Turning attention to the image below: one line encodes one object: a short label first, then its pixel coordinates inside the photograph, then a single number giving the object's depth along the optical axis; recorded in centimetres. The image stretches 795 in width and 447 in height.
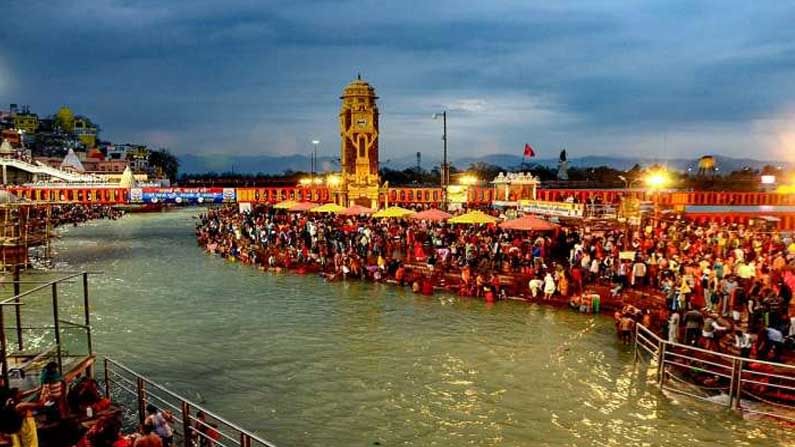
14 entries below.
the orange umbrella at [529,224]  2250
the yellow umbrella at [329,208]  3327
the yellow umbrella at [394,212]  2917
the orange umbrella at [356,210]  3232
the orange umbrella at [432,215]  2723
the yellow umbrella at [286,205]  3753
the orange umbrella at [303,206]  3528
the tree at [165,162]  17222
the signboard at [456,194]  4509
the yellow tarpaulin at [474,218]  2494
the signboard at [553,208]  2623
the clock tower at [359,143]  4688
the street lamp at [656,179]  3172
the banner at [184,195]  6641
